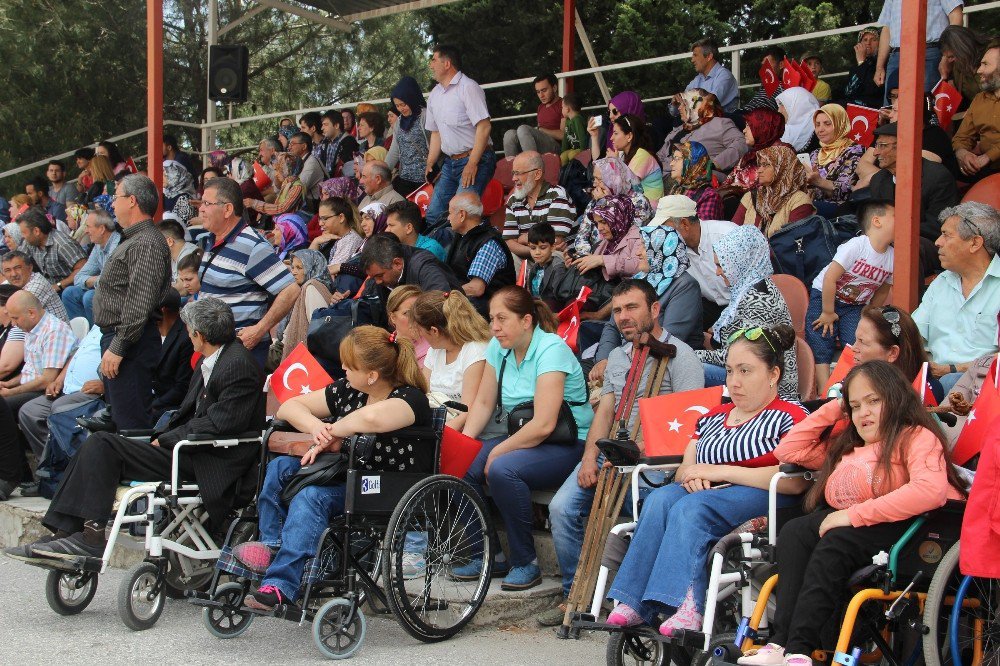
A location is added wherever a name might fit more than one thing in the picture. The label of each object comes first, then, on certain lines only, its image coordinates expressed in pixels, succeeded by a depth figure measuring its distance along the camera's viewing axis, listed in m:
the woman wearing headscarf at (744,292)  5.63
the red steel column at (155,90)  8.96
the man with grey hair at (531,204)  8.45
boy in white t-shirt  6.18
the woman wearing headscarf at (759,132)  7.84
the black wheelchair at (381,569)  4.71
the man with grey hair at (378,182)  9.70
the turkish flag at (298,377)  6.30
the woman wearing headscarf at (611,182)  7.80
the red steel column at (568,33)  12.94
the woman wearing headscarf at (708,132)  8.88
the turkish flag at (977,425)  4.09
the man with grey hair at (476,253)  7.60
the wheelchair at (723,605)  3.82
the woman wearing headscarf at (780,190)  7.20
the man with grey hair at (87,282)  10.08
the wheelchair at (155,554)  5.21
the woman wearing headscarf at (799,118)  8.88
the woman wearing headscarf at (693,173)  7.98
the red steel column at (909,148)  5.29
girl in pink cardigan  3.63
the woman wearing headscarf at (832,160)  7.77
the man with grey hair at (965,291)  5.20
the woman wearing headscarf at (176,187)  12.21
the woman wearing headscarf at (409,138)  10.83
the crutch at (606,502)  4.73
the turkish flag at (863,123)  8.24
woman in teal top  5.28
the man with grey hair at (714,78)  10.06
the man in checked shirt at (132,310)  6.55
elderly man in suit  5.49
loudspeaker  13.25
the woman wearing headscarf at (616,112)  9.45
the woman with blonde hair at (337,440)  4.86
